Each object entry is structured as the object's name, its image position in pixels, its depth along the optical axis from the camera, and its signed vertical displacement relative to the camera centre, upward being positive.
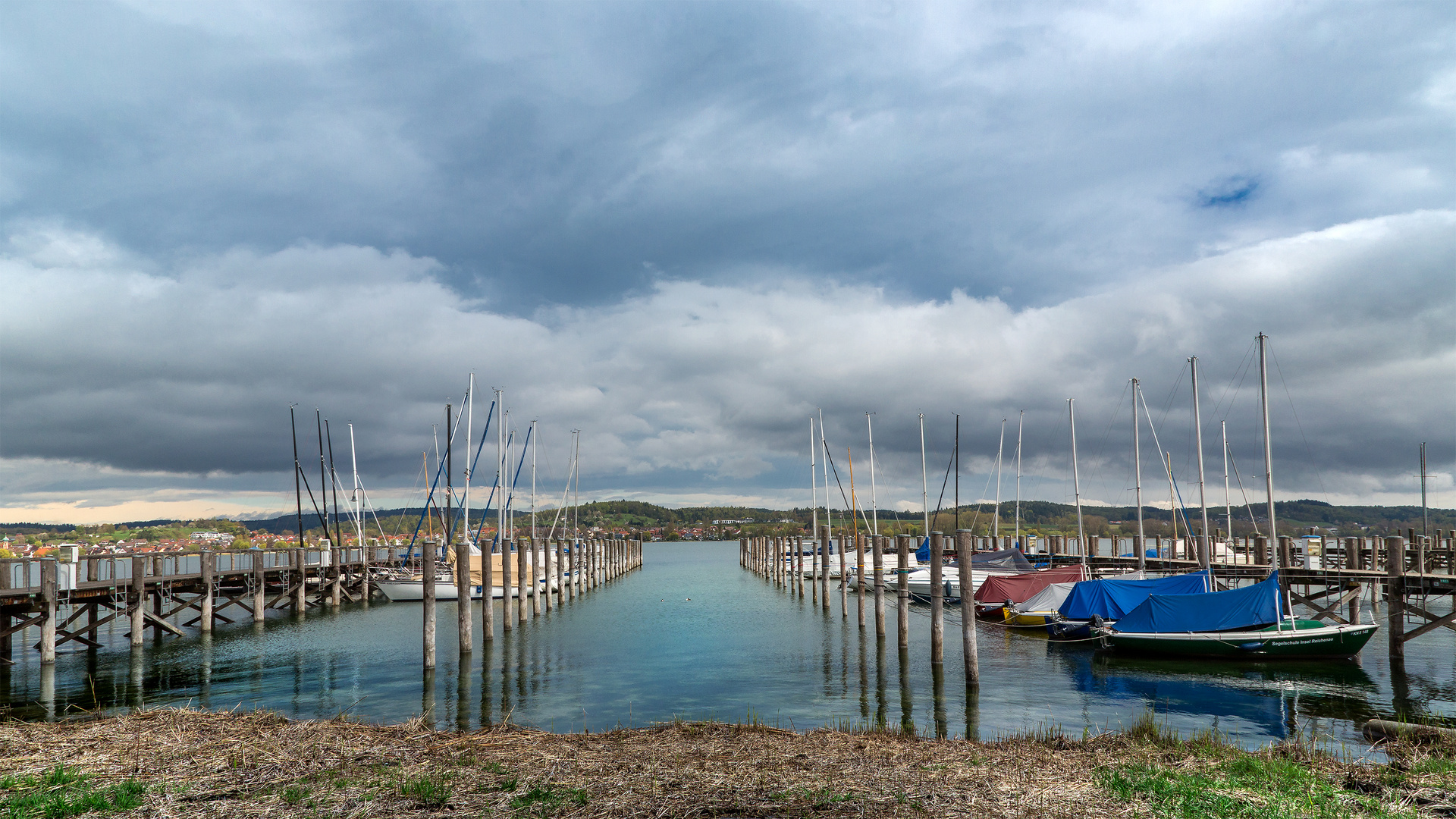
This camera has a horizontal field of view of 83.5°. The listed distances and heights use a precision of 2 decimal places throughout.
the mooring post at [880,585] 34.53 -4.97
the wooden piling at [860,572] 37.88 -4.83
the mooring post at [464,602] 28.31 -4.47
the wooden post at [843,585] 43.38 -6.34
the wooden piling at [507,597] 35.50 -5.29
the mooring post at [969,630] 23.91 -4.80
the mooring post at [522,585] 39.14 -5.42
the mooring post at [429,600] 26.45 -4.08
